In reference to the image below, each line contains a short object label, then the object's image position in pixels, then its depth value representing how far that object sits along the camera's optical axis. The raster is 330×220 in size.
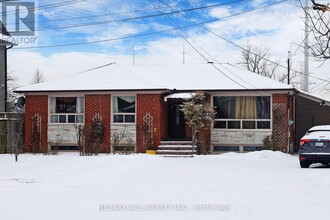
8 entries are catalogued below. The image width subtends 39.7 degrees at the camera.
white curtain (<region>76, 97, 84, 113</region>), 24.80
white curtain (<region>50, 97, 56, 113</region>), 25.03
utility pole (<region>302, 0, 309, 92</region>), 32.97
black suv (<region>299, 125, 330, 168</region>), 16.28
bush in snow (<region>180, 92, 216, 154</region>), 22.27
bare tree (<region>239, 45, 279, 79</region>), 54.59
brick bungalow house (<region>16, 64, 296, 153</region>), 23.67
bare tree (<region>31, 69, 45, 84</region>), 78.93
